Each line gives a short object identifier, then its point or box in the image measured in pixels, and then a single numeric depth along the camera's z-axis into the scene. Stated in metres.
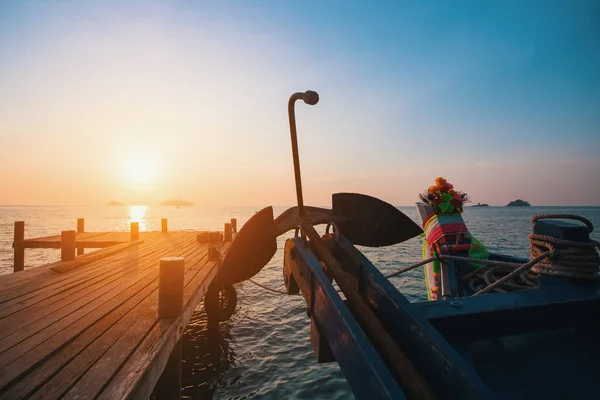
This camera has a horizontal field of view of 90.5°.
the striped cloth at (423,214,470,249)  6.31
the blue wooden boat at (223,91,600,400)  1.78
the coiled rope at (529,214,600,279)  2.37
